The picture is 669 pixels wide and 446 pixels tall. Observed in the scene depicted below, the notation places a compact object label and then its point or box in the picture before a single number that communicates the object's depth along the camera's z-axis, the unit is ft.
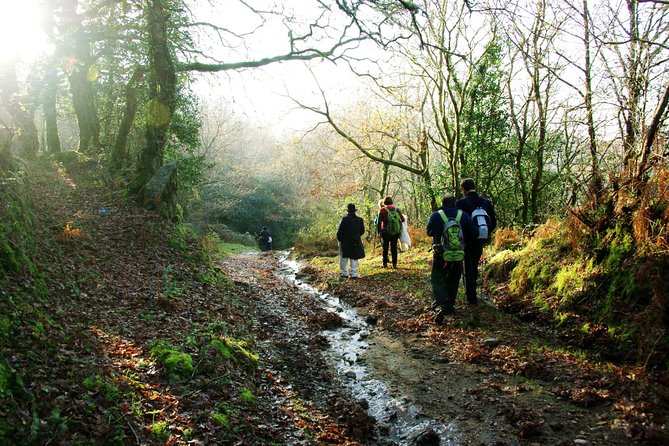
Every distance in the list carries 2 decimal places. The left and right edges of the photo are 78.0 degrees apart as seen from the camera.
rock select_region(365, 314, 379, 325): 27.55
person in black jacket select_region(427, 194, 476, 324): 25.34
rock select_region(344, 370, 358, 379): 19.25
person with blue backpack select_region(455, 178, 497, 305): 26.61
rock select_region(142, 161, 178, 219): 37.76
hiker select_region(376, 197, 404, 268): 42.62
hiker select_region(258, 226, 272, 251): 98.32
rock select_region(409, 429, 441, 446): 13.70
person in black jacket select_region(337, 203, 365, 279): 42.29
